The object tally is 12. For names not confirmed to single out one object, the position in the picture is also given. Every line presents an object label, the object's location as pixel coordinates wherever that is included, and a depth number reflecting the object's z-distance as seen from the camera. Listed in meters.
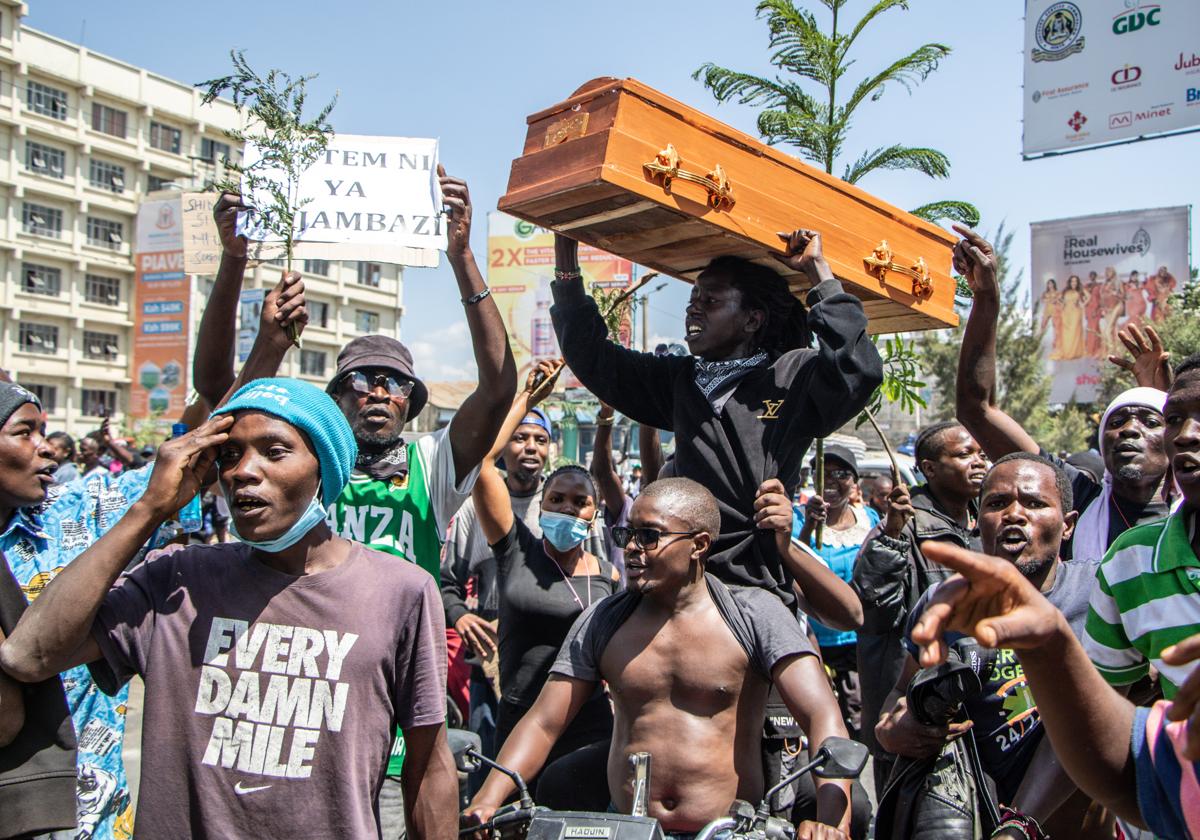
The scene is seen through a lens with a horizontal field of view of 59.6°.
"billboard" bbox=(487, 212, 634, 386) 30.03
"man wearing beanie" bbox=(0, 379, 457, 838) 2.39
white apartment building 44.88
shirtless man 3.19
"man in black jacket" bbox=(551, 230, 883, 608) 3.60
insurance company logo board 19.27
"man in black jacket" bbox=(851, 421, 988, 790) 4.30
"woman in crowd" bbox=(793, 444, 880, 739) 6.30
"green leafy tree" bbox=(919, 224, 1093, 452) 35.03
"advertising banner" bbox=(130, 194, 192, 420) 29.69
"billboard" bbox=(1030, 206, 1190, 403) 21.53
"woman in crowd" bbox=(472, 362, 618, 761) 4.96
